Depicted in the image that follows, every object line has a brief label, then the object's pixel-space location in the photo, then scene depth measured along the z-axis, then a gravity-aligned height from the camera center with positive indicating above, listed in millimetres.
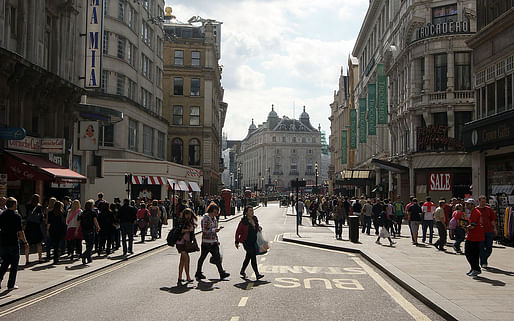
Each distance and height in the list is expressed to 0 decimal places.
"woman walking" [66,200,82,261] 16891 -1156
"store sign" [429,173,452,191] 41344 +602
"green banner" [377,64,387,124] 50688 +8112
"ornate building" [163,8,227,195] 73312 +11582
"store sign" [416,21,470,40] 41094 +11709
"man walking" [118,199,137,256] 19156 -1012
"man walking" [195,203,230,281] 13477 -1175
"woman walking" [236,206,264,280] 13781 -1124
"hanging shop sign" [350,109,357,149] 72562 +7965
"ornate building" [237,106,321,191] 188000 +12295
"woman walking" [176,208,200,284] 13086 -1169
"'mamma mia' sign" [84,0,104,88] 30219 +7971
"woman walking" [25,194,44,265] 16109 -1090
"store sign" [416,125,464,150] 40862 +3812
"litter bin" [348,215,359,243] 23722 -1681
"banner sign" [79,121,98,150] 28688 +2684
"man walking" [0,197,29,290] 11758 -1083
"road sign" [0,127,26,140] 19797 +1905
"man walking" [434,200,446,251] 20234 -1239
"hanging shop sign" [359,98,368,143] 64875 +7821
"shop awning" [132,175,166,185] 45719 +745
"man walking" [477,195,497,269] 14812 -865
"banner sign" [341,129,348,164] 85438 +6396
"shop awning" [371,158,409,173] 43731 +1856
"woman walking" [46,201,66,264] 16047 -1058
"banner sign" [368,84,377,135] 57500 +8467
